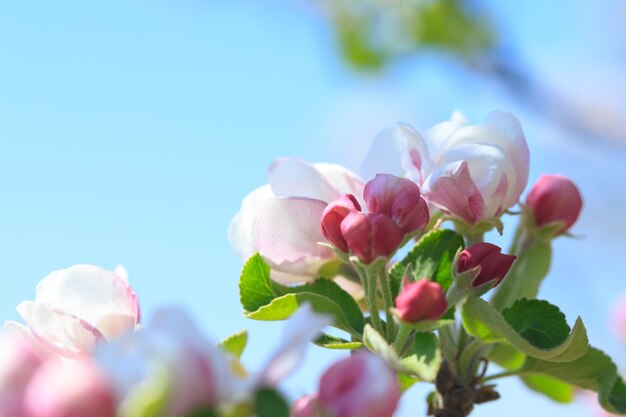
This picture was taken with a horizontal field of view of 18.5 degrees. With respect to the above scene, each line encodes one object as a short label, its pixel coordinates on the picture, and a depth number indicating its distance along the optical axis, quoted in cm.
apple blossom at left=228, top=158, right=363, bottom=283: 38
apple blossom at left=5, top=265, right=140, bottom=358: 35
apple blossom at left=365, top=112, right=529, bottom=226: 38
